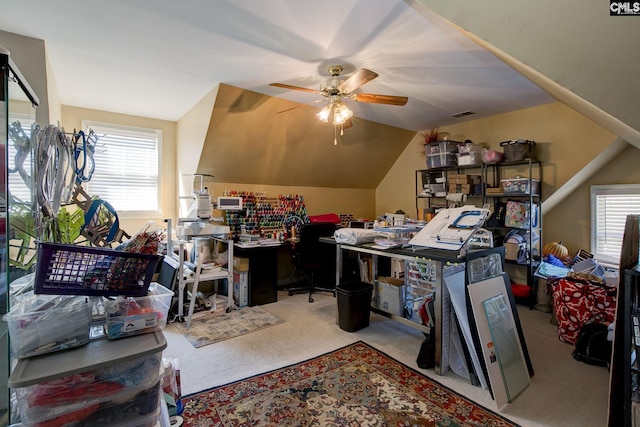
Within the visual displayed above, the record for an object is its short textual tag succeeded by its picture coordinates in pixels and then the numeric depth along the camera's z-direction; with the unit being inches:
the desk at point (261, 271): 154.7
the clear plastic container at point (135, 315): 44.6
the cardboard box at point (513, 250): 150.2
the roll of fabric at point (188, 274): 136.9
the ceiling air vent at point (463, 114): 167.5
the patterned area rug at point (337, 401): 73.4
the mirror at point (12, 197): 56.4
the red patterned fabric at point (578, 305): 103.3
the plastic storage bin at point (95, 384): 36.9
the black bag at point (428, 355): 94.9
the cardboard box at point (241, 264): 154.2
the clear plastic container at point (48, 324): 38.8
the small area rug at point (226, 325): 118.6
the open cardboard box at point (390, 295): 122.1
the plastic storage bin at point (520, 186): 148.4
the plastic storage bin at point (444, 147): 175.9
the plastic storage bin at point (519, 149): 151.1
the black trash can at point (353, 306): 120.5
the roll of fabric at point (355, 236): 122.0
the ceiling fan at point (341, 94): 103.0
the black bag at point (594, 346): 96.7
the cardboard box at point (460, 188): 169.9
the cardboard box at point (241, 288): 153.5
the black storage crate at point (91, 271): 40.9
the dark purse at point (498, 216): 162.6
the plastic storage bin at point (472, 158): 165.8
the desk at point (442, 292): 89.4
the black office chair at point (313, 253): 163.3
